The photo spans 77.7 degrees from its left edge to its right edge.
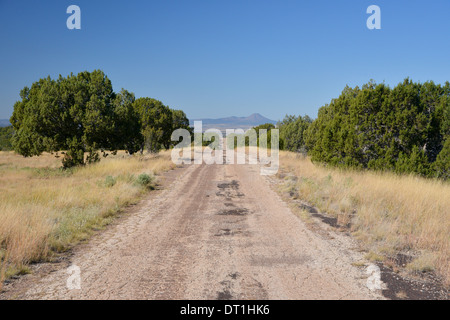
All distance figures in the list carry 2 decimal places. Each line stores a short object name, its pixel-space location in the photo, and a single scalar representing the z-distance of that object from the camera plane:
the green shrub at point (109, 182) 12.98
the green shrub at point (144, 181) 13.85
